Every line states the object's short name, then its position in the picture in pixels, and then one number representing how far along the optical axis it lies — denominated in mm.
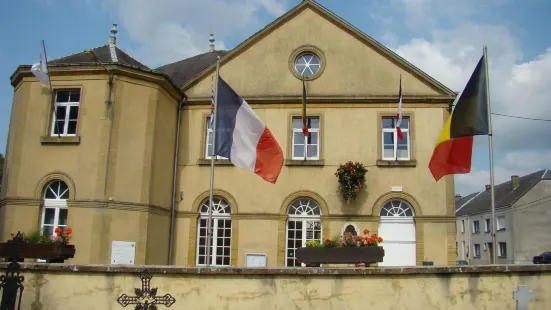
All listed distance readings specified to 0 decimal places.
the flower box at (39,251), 9648
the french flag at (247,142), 11406
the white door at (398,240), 16781
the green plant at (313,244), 10789
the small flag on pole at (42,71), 14773
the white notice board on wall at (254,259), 16938
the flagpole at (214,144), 11125
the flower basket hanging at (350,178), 16734
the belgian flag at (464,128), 10734
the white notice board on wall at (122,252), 14722
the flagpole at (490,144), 10013
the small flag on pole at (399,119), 16281
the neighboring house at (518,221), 41188
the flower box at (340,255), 10312
